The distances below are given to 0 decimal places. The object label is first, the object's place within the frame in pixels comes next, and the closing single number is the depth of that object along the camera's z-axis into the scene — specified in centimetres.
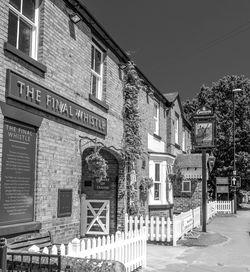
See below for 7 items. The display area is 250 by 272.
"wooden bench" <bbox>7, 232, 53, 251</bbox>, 706
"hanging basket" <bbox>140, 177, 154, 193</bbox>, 1536
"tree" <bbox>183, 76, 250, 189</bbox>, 3638
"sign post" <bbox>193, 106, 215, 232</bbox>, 1745
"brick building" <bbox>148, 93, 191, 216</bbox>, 1744
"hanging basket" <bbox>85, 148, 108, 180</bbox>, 1120
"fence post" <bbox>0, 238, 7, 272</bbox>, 424
